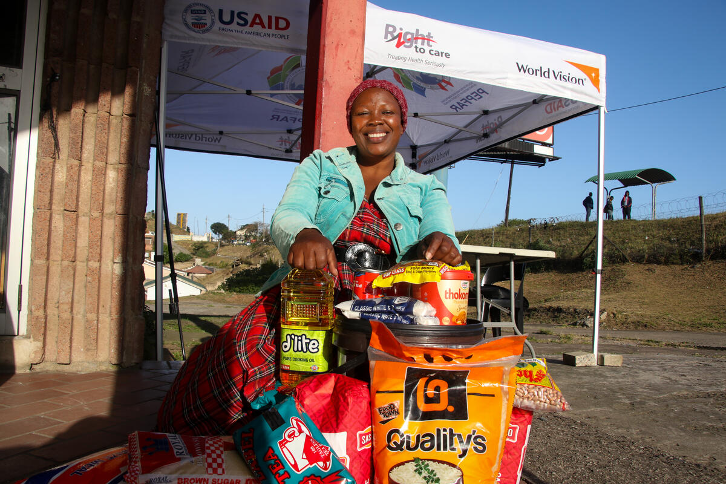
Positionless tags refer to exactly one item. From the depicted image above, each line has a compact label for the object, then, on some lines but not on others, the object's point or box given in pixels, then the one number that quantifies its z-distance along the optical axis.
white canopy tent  4.48
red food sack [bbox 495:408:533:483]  1.46
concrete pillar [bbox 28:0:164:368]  3.58
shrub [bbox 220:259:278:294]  17.62
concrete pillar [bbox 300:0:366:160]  3.36
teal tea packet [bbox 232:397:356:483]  1.34
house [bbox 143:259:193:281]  26.77
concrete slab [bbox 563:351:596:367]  4.72
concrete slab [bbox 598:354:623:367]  4.74
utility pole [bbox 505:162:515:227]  33.15
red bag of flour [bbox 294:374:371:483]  1.42
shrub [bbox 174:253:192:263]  40.06
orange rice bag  1.32
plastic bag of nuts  1.50
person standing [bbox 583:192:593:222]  20.16
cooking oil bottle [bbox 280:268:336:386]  1.72
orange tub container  1.62
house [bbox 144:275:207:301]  22.09
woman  1.81
